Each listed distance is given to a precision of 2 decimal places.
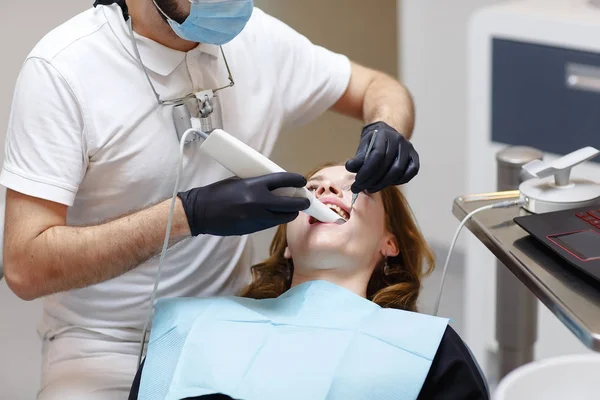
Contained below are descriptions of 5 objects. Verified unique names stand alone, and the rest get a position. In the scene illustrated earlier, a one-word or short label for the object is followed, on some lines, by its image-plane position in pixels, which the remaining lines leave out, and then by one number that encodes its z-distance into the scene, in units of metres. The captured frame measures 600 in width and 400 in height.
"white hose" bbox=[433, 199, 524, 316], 1.71
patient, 1.60
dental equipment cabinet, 2.01
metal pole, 1.98
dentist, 1.71
